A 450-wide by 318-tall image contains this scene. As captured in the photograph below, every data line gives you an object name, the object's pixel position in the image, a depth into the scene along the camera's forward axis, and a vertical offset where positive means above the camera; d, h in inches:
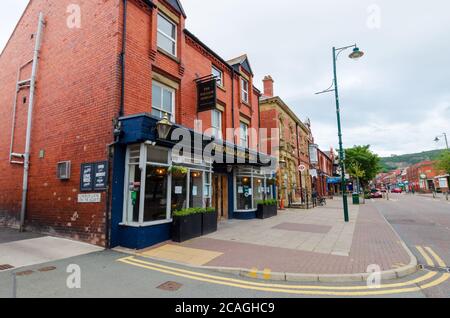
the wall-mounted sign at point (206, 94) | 443.8 +174.1
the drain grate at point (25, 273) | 203.2 -68.5
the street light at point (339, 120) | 508.1 +147.6
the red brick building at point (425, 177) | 2608.3 +104.2
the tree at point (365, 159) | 1901.5 +214.1
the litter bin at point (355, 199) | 1074.4 -54.6
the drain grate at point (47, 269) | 213.5 -68.8
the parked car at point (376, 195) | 1694.3 -61.1
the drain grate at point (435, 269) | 217.0 -75.7
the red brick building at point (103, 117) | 305.1 +112.4
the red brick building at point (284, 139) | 837.4 +180.8
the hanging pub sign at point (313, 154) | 1352.1 +186.6
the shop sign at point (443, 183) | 2152.6 +22.0
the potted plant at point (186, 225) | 325.4 -49.8
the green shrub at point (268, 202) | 575.0 -34.9
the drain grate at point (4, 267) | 215.2 -67.2
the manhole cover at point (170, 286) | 179.6 -72.4
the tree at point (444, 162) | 1791.5 +177.3
